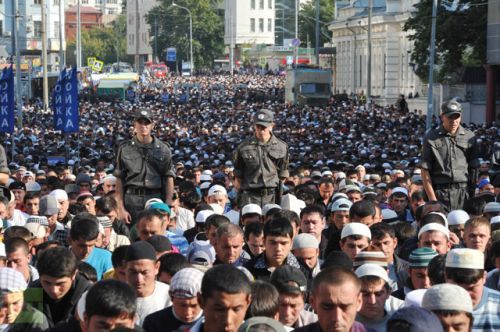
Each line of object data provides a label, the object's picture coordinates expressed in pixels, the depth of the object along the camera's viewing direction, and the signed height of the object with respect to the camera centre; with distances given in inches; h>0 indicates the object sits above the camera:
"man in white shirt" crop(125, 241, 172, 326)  381.1 -70.9
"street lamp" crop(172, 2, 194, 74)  5729.8 -95.3
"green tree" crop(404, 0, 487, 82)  2279.8 -27.0
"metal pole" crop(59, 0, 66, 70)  2765.7 -52.6
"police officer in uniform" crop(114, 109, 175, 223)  595.2 -65.2
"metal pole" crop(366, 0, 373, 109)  2699.3 -123.2
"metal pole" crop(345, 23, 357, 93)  3541.1 -127.4
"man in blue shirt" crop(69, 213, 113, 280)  465.7 -74.7
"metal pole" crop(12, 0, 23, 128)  1903.1 -81.0
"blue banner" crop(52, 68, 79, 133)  1294.3 -79.3
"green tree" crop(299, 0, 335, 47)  5433.1 -28.4
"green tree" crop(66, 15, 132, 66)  6776.6 -146.9
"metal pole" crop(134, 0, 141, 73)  6953.7 -55.3
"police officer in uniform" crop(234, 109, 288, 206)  614.9 -64.6
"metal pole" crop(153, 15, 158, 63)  6363.2 -87.3
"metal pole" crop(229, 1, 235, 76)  5669.3 -120.8
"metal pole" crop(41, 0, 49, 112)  2389.3 -99.0
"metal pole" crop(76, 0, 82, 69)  3770.7 -60.6
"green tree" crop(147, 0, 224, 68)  6200.8 -63.3
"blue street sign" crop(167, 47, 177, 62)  6038.4 -169.7
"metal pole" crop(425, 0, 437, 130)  1760.7 -81.7
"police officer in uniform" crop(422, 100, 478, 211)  591.2 -59.7
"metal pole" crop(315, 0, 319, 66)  3868.1 -43.5
